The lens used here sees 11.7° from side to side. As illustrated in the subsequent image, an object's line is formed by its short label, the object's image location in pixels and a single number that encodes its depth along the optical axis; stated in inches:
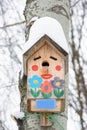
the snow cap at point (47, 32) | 75.5
